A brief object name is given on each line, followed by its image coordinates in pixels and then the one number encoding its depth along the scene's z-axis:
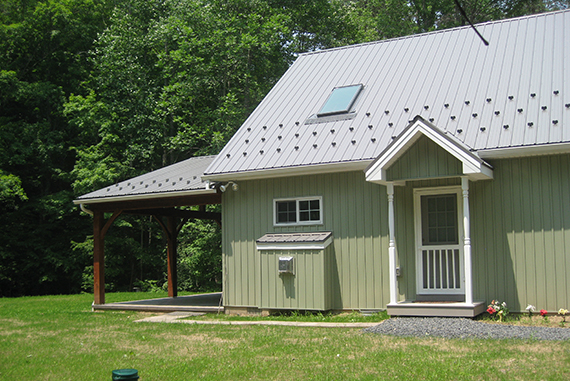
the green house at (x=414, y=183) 10.18
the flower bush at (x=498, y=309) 10.06
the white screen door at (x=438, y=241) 11.05
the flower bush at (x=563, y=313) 9.77
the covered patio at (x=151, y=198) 13.56
